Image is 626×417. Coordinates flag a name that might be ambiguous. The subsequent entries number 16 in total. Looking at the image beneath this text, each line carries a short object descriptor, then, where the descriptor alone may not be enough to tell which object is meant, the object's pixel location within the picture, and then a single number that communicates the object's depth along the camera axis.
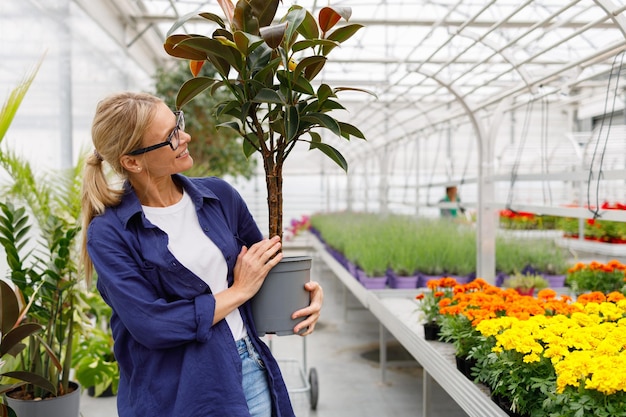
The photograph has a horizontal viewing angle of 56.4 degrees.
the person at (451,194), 7.56
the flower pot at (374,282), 4.19
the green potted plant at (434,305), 2.66
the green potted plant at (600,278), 3.30
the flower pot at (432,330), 2.66
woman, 1.24
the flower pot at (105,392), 3.76
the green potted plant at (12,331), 1.80
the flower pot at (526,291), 3.60
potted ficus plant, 1.33
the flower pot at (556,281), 4.19
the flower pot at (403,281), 4.17
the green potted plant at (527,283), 3.66
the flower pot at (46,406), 2.37
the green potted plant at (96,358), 3.17
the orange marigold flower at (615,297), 2.32
